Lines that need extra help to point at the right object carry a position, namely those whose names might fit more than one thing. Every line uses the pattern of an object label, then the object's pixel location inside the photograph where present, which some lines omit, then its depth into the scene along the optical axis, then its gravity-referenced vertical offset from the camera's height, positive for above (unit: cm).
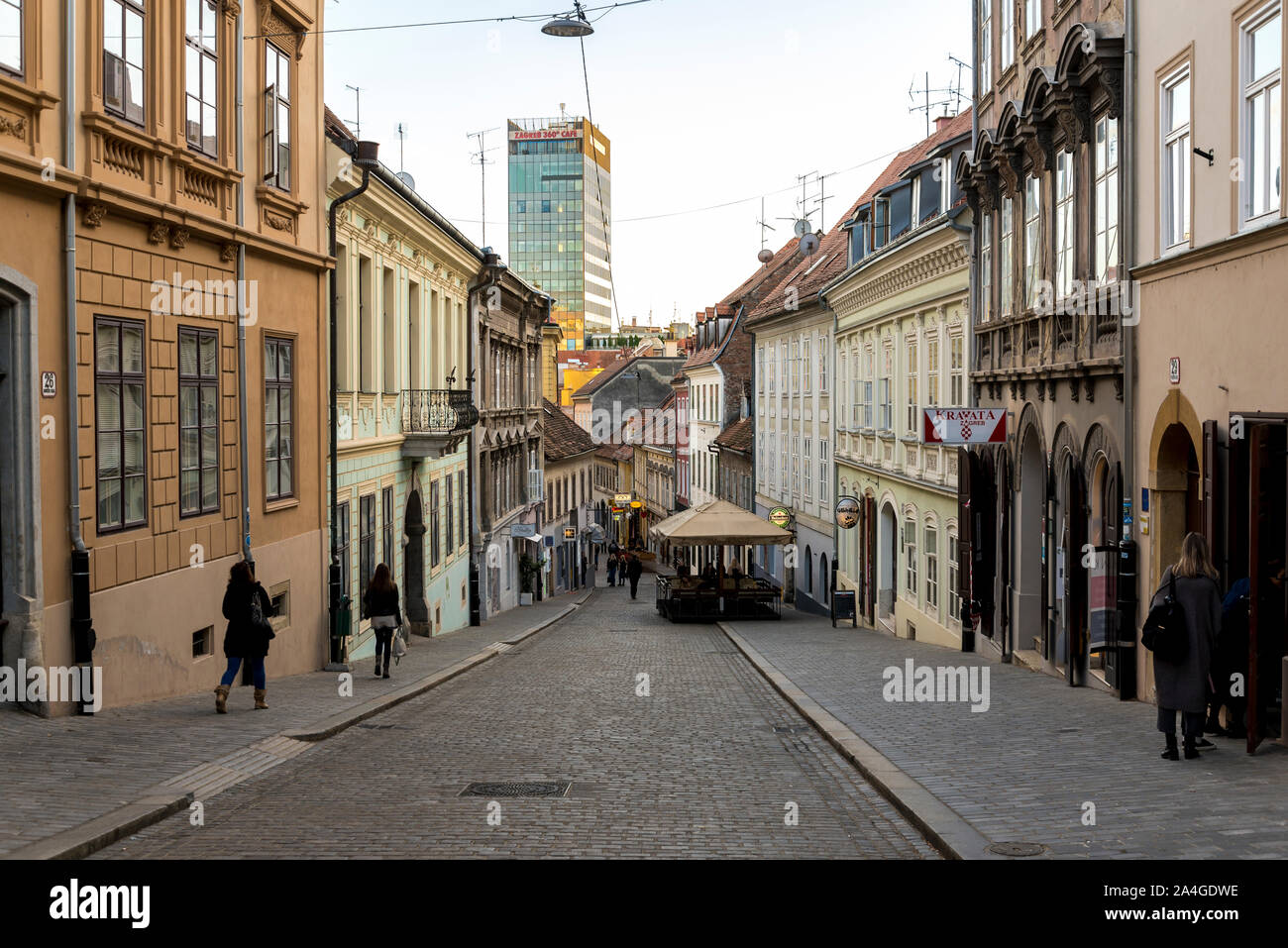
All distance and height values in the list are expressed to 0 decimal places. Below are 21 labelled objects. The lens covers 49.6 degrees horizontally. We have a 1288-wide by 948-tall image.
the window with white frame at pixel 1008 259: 2073 +269
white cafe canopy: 3453 -229
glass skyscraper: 18250 +3004
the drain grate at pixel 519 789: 1049 -267
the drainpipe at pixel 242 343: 1648 +118
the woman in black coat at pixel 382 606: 1830 -220
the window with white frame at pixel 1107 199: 1592 +275
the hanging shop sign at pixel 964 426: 1856 +14
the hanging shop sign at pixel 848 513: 3206 -177
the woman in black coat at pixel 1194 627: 1040 -144
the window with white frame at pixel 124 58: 1308 +370
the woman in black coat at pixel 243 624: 1354 -179
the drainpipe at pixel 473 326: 3469 +287
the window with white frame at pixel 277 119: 1762 +417
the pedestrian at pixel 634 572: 5096 -491
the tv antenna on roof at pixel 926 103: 3528 +848
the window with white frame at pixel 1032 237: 1930 +280
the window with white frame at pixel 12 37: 1127 +332
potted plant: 4591 -443
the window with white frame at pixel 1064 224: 1778 +275
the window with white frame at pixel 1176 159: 1359 +273
